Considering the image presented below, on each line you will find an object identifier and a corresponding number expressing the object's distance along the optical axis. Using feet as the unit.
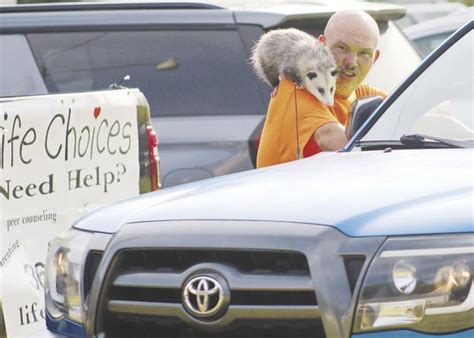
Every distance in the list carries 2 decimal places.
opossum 43.88
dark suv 58.03
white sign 44.68
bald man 43.21
